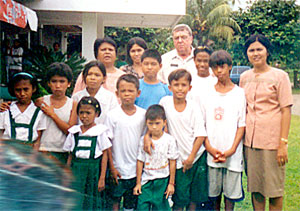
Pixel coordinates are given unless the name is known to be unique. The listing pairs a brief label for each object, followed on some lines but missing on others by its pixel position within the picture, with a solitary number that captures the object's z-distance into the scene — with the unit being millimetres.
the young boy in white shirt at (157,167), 3121
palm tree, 18800
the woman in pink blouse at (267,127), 3111
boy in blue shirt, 3379
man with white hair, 3846
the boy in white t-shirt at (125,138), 3186
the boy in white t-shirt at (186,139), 3188
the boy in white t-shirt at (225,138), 3189
